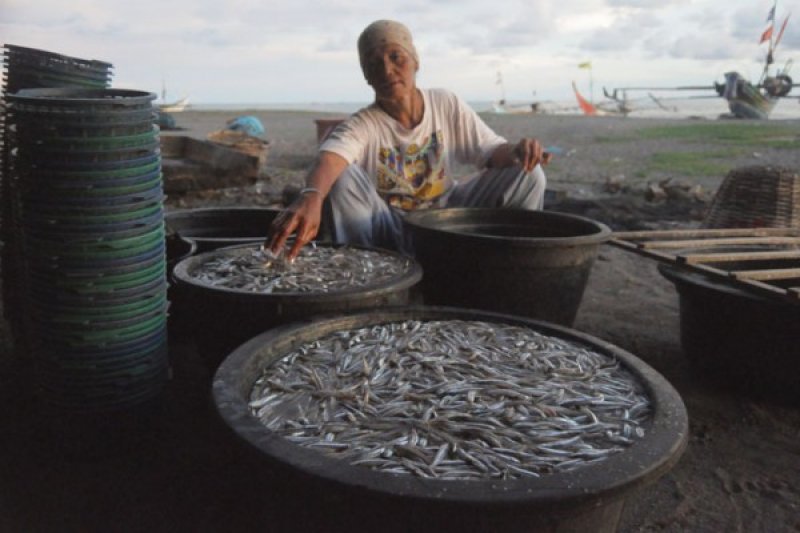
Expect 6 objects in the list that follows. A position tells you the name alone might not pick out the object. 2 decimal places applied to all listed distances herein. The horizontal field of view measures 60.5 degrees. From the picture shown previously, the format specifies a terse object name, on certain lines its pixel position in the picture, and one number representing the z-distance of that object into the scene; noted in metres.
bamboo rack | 3.41
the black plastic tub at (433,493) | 1.57
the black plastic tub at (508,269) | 3.77
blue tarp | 19.42
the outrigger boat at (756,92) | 38.94
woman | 4.39
